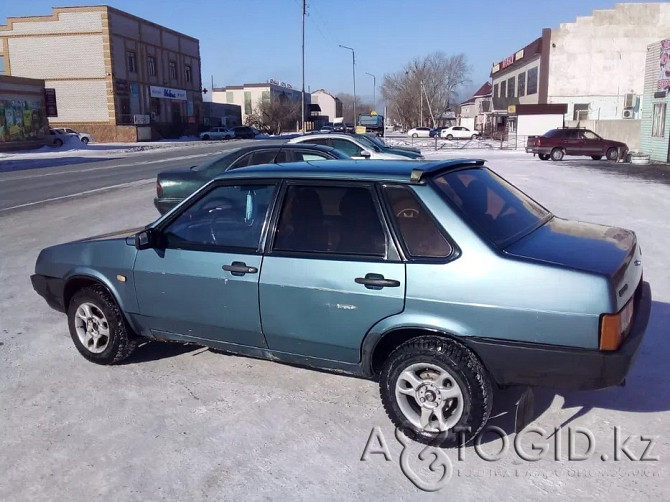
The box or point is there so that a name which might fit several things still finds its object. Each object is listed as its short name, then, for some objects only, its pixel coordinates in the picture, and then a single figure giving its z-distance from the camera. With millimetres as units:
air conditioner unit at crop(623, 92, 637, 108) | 49344
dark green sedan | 10172
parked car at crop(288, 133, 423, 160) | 14311
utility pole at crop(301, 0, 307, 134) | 52531
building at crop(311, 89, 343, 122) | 159000
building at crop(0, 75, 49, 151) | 42156
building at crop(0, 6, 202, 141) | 55844
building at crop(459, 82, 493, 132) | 80212
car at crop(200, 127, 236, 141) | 65812
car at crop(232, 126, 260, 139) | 67625
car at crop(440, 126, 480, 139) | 61719
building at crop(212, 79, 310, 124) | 108812
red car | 29938
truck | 74375
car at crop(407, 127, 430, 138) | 70356
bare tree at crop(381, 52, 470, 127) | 98312
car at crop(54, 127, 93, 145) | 51000
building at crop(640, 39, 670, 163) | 25484
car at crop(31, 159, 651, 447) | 3240
